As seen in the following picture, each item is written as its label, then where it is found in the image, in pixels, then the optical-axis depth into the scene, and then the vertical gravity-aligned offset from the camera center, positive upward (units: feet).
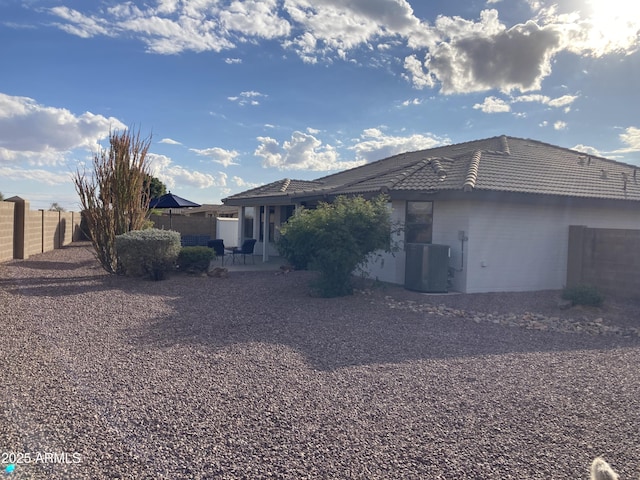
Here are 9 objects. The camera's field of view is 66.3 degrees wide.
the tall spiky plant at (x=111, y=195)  45.09 +3.18
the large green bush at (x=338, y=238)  34.96 -0.10
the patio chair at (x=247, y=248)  56.85 -1.70
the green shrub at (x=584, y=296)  33.83 -3.64
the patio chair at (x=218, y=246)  57.93 -1.59
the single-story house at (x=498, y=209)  39.40 +2.78
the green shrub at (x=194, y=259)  45.32 -2.49
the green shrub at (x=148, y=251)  40.70 -1.72
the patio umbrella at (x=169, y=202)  63.39 +3.84
